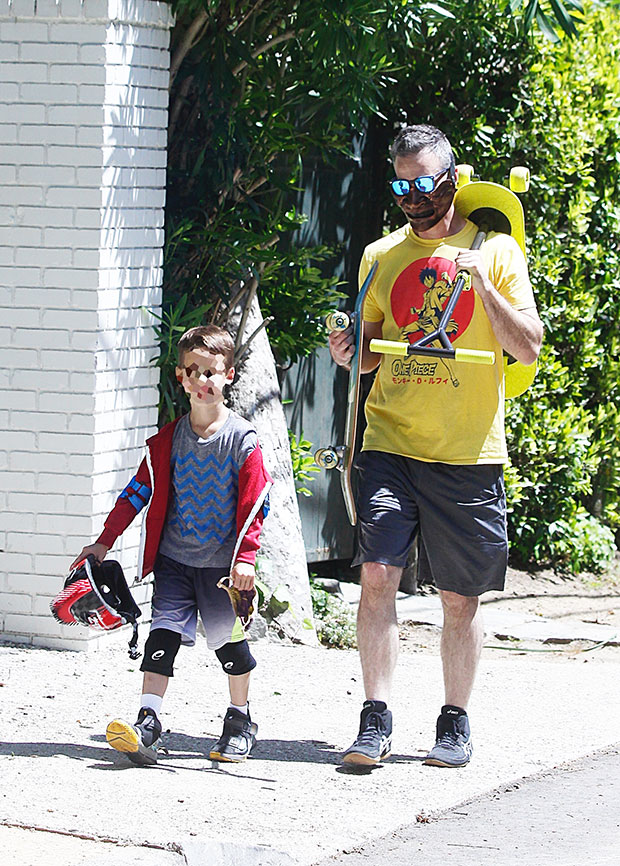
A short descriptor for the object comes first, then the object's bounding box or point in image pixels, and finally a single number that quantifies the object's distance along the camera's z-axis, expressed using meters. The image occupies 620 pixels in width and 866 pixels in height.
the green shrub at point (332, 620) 13.92
